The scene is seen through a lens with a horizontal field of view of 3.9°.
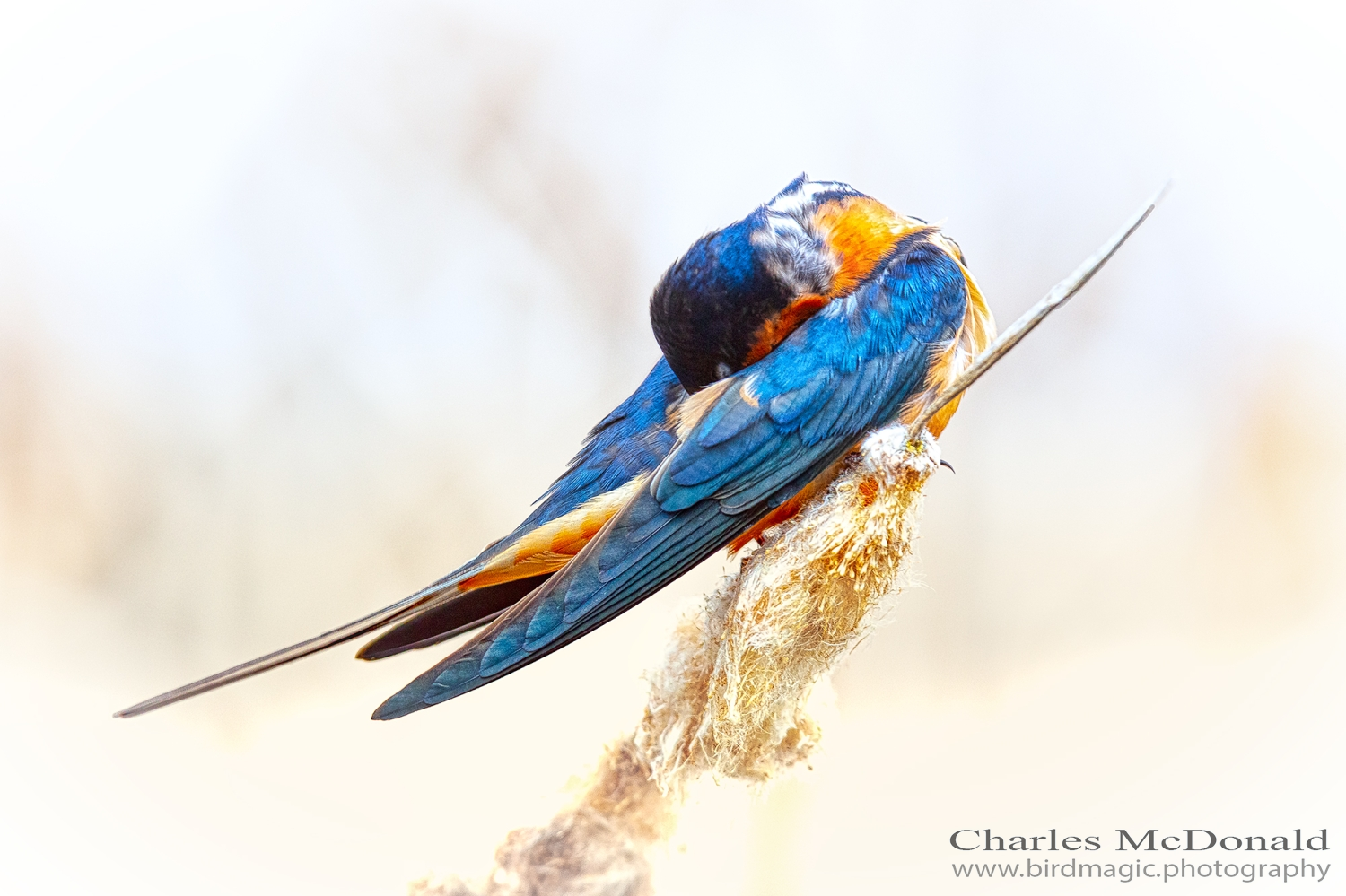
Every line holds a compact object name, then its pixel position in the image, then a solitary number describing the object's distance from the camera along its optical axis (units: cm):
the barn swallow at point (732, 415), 315
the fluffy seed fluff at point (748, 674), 314
